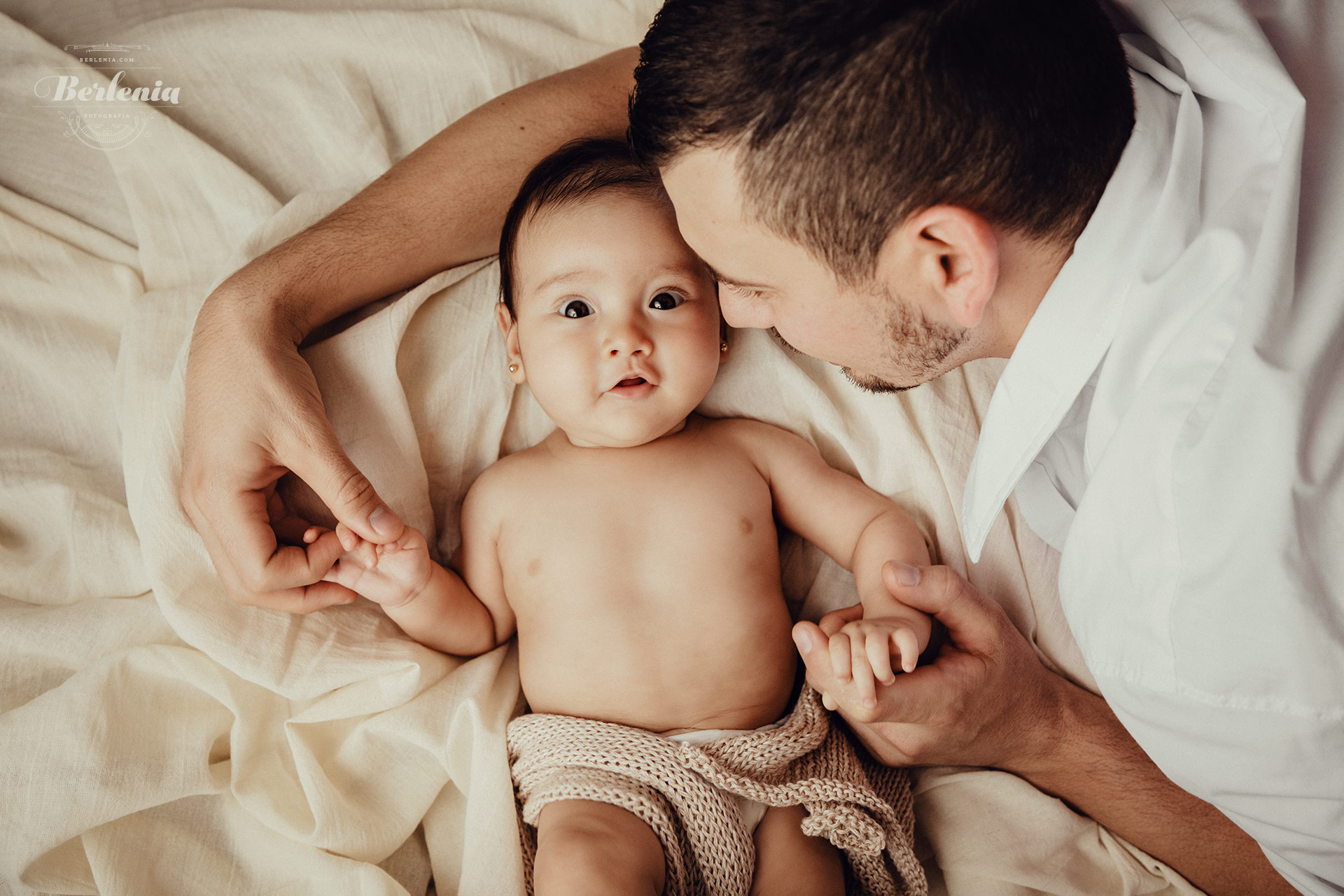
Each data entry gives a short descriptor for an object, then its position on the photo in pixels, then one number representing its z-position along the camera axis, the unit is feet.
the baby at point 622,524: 2.23
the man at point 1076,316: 1.79
